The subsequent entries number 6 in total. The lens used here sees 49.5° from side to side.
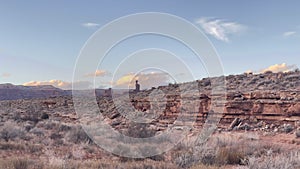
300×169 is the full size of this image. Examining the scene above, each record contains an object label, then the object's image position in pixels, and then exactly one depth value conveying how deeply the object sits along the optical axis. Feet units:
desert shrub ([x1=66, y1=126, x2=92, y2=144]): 44.97
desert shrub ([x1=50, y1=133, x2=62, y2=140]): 47.50
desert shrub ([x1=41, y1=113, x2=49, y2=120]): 86.89
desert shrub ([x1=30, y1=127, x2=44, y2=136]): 52.03
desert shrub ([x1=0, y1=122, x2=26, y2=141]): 44.11
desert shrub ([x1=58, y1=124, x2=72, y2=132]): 57.57
